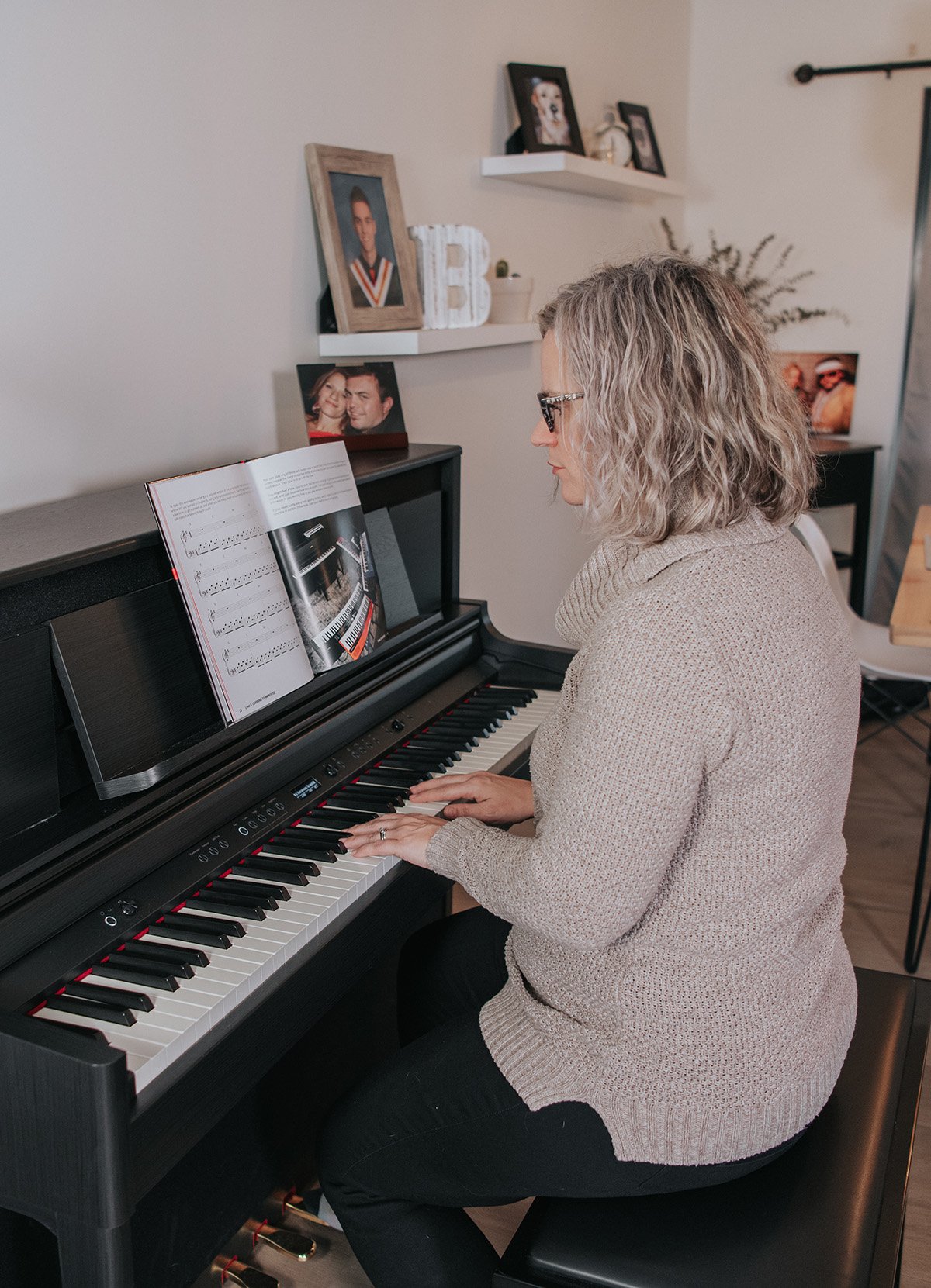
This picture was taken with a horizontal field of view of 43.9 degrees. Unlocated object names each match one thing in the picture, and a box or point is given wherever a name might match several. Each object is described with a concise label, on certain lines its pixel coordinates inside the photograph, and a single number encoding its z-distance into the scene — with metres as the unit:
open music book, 1.37
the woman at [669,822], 1.01
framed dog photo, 2.84
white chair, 2.81
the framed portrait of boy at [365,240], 2.14
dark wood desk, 3.84
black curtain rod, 3.80
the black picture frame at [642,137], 3.52
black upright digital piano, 0.99
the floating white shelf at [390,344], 2.18
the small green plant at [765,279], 4.12
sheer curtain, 3.93
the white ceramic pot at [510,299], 2.62
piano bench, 1.04
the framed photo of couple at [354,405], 2.04
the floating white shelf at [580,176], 2.77
